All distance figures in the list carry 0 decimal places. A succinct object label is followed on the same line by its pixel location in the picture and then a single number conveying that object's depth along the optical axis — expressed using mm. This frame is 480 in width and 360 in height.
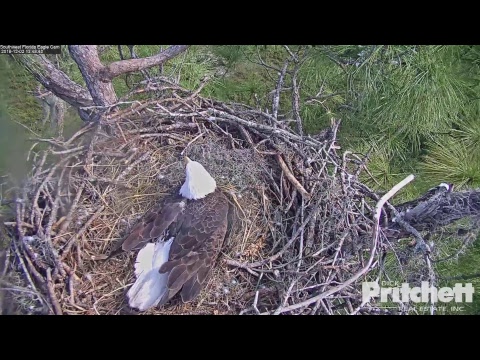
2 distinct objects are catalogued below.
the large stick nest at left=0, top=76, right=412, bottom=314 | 1611
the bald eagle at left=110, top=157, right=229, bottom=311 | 1606
